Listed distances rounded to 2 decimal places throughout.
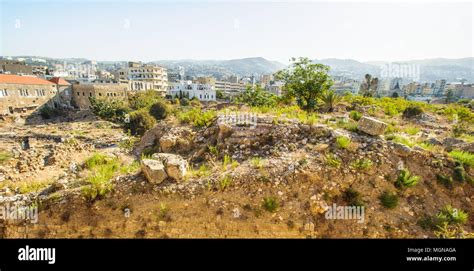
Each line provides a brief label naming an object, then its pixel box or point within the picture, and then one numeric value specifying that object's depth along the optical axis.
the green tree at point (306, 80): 16.08
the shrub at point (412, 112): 22.20
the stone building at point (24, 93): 34.12
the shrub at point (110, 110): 37.69
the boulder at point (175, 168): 6.36
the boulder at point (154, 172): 6.24
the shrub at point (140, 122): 28.48
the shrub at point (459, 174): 6.66
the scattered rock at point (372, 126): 7.70
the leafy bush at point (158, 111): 36.69
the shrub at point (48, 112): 38.55
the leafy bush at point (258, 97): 21.76
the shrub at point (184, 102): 52.52
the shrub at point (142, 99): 43.19
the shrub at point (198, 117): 10.05
